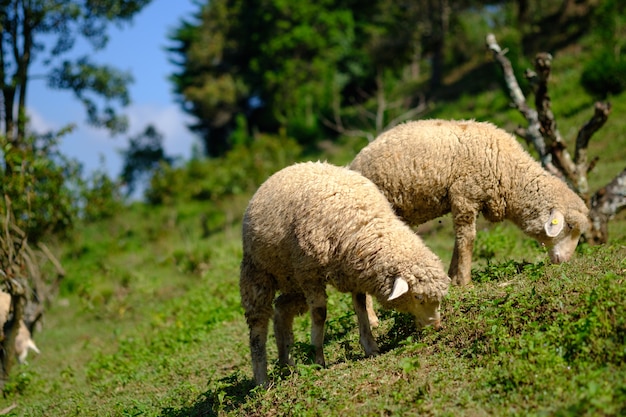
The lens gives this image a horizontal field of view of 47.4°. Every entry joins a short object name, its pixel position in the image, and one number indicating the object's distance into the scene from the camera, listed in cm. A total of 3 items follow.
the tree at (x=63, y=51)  1617
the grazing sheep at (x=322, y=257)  653
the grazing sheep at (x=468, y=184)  837
